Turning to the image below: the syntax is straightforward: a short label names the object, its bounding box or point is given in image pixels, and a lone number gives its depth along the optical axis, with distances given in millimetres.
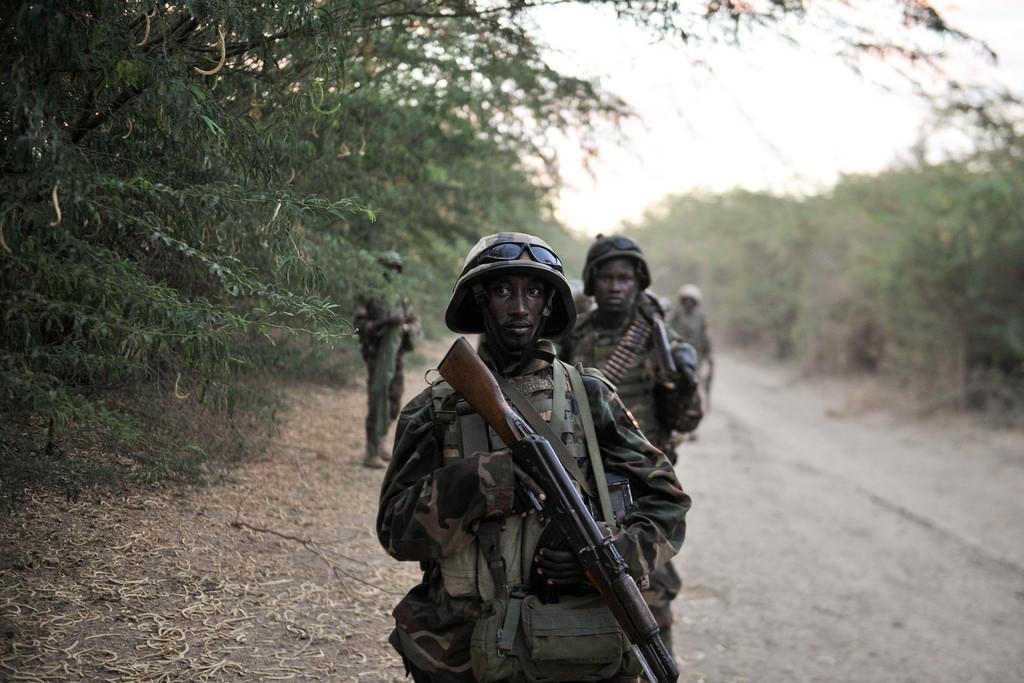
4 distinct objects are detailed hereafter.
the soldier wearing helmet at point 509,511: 2350
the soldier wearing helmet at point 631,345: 5078
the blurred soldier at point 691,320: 13477
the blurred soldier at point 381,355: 7898
